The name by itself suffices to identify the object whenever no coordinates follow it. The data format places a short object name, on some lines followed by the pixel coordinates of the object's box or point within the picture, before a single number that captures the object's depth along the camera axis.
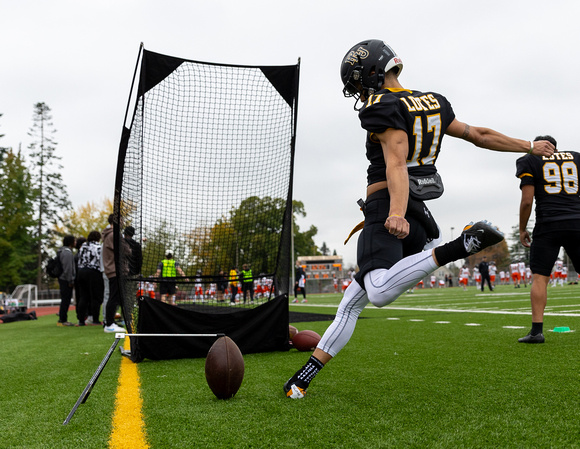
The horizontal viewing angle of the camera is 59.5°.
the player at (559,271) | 29.63
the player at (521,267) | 32.28
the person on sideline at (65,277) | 11.17
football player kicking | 2.72
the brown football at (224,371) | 3.17
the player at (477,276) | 41.00
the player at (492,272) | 36.86
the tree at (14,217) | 39.31
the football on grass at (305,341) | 5.32
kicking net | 5.54
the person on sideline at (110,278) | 8.80
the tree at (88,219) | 45.31
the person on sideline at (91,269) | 10.41
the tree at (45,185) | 49.72
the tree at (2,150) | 38.00
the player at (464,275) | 32.28
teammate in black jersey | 5.18
